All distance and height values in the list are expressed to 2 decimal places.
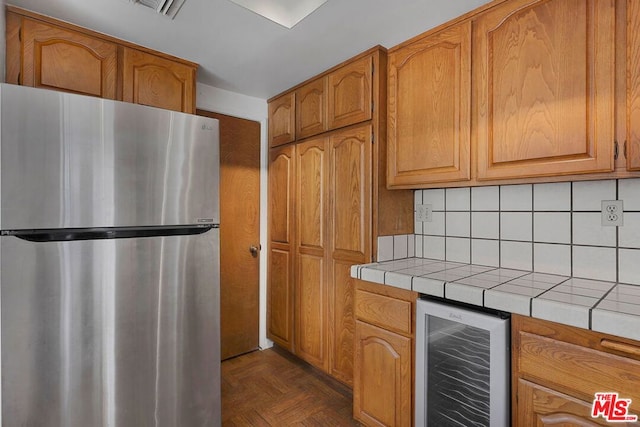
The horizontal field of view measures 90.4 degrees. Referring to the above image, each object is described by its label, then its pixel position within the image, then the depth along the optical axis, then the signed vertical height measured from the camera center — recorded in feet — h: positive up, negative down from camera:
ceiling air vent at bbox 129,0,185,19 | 4.83 +3.20
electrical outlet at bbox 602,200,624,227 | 4.53 +0.00
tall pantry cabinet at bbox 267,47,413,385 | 6.30 +0.19
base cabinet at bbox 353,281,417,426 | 4.98 -2.39
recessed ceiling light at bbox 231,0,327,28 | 4.98 +3.31
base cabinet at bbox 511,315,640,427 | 3.13 -1.70
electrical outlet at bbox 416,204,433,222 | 6.77 -0.01
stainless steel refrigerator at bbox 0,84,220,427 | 3.71 -0.67
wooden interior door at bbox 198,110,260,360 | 8.37 -0.55
